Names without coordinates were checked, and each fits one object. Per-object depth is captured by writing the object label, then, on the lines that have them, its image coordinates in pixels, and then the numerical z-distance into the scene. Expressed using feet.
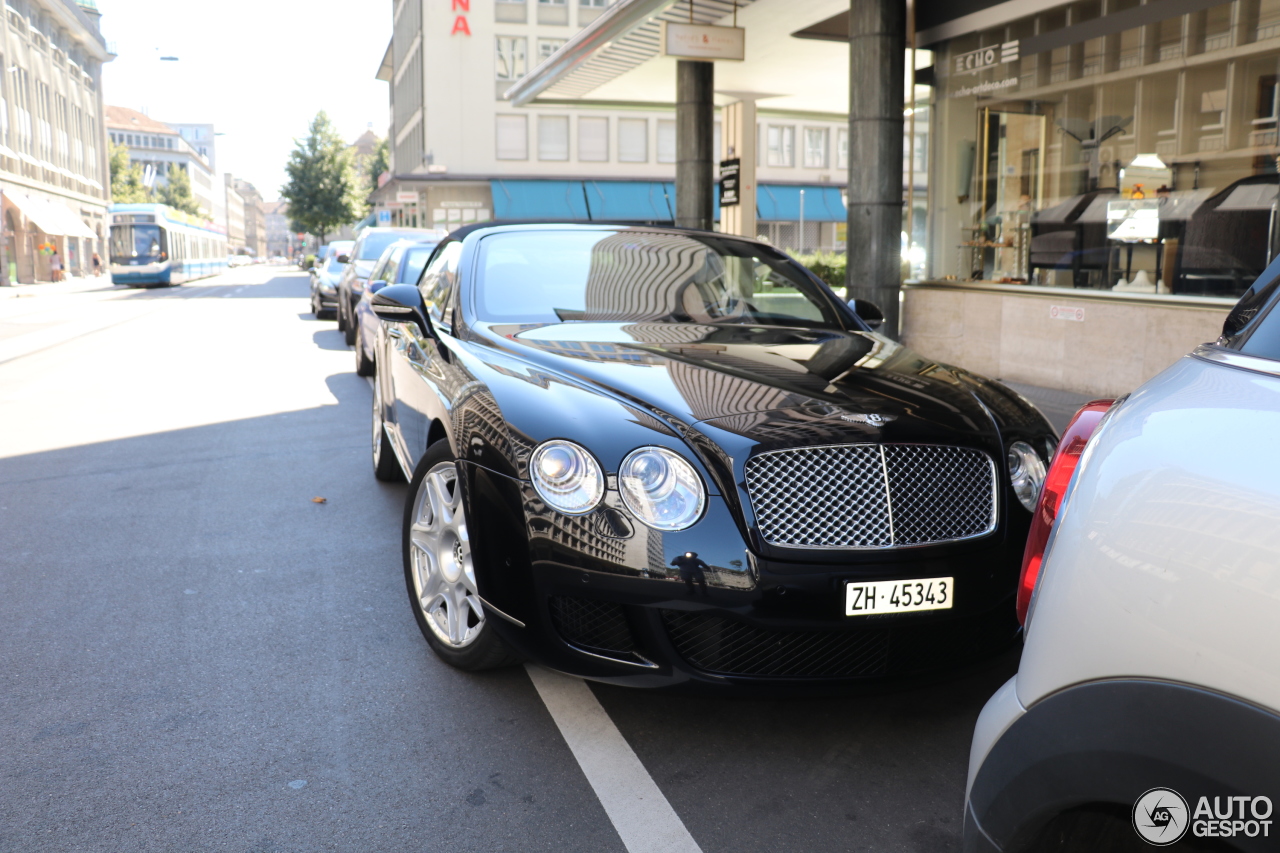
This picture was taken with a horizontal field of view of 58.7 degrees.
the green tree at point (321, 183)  250.16
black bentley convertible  9.58
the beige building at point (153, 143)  444.96
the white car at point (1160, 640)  4.36
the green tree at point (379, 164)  303.07
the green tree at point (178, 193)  381.19
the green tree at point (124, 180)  296.92
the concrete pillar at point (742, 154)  55.36
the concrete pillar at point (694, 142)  53.78
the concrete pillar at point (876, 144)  36.81
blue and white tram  143.02
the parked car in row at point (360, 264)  53.57
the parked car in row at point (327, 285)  71.82
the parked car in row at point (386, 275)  31.81
